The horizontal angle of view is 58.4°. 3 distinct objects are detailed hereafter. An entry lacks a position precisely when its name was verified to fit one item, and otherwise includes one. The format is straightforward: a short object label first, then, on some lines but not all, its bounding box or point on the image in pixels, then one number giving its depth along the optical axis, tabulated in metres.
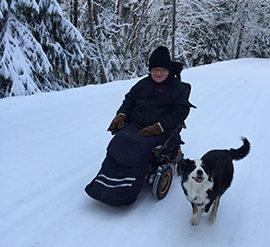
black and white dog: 2.22
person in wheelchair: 2.63
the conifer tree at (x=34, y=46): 7.21
